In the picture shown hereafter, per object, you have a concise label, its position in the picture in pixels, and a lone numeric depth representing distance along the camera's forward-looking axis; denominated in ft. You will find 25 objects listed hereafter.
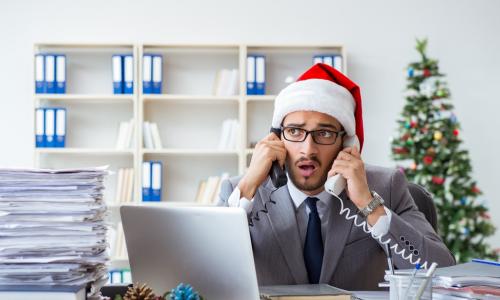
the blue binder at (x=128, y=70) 17.30
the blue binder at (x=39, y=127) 17.28
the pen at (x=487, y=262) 5.51
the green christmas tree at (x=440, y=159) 17.24
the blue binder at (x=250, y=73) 17.40
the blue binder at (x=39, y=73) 17.30
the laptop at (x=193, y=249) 4.44
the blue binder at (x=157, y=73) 17.30
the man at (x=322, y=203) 6.57
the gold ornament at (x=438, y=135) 17.22
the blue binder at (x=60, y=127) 17.31
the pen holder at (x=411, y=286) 4.27
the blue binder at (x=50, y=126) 17.30
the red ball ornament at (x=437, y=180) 17.19
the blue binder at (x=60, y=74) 17.31
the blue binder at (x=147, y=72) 17.26
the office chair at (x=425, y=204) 7.49
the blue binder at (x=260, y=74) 17.44
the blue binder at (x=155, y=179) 17.33
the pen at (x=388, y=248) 6.20
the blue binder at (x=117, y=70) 17.34
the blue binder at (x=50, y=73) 17.29
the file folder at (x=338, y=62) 17.39
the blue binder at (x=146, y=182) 17.30
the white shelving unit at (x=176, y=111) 18.10
